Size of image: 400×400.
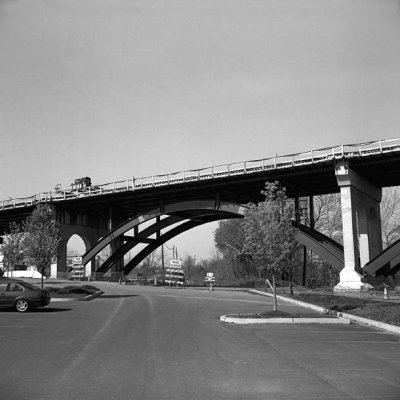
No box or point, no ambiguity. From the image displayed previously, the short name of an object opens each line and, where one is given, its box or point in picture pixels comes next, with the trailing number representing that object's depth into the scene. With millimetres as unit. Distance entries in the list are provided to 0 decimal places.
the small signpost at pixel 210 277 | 47384
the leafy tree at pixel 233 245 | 70806
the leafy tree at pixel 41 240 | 36312
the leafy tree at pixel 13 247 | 49656
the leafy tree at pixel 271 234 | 20250
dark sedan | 22094
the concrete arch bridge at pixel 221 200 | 42781
